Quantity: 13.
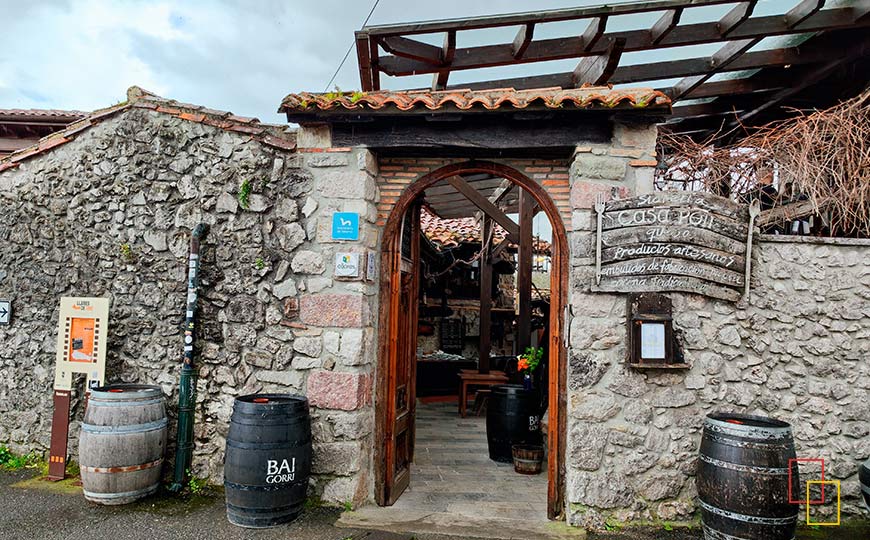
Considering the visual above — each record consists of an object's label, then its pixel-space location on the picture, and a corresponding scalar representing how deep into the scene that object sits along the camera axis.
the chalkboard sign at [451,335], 11.88
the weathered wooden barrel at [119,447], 4.00
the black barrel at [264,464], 3.70
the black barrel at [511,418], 5.64
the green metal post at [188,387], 4.33
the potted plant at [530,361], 6.11
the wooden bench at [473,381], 8.35
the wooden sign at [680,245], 3.90
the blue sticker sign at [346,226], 4.22
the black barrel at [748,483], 3.28
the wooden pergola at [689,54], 4.50
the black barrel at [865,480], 3.38
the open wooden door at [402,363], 4.45
